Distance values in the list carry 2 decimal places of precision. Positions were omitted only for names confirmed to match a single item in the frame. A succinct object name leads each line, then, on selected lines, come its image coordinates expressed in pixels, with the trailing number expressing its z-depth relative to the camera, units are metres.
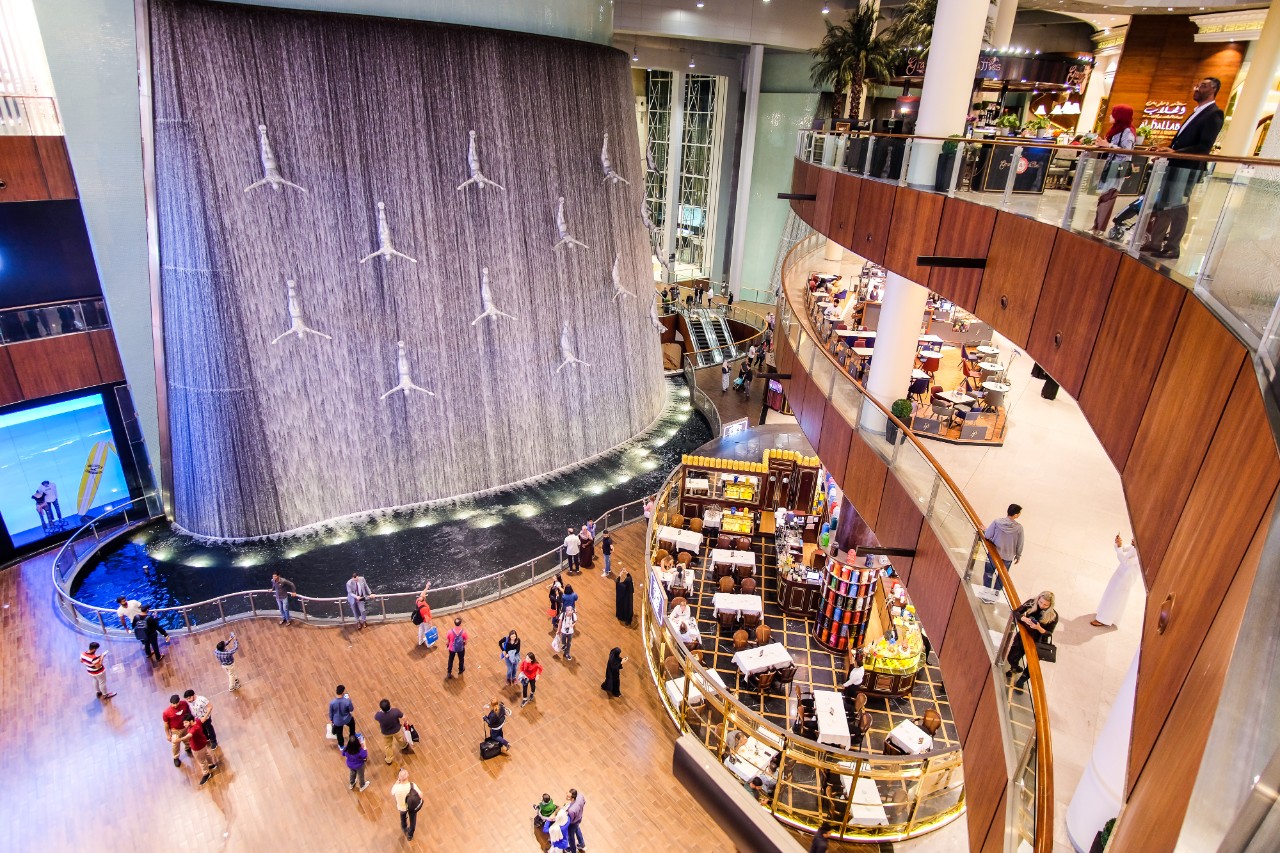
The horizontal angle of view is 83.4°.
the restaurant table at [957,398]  12.63
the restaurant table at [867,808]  9.46
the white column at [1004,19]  19.22
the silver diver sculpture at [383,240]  14.35
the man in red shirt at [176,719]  9.25
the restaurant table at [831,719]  10.12
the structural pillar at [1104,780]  5.09
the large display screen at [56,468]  13.96
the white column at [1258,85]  12.17
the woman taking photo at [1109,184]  6.22
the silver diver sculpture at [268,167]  13.08
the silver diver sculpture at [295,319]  13.92
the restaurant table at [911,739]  10.01
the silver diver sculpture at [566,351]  17.38
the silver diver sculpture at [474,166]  14.98
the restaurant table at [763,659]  11.39
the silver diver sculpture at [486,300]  15.81
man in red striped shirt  10.27
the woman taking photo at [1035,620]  5.88
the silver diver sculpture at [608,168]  17.41
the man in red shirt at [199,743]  9.24
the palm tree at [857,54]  23.84
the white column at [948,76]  9.62
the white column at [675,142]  31.55
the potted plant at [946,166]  9.09
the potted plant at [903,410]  10.08
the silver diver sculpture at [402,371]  15.15
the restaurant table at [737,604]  12.87
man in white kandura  6.78
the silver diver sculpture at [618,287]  18.36
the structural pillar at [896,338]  11.34
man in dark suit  5.19
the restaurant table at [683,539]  14.82
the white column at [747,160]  27.69
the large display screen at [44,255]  13.35
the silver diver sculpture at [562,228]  16.61
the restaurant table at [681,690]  10.62
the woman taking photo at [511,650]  10.90
